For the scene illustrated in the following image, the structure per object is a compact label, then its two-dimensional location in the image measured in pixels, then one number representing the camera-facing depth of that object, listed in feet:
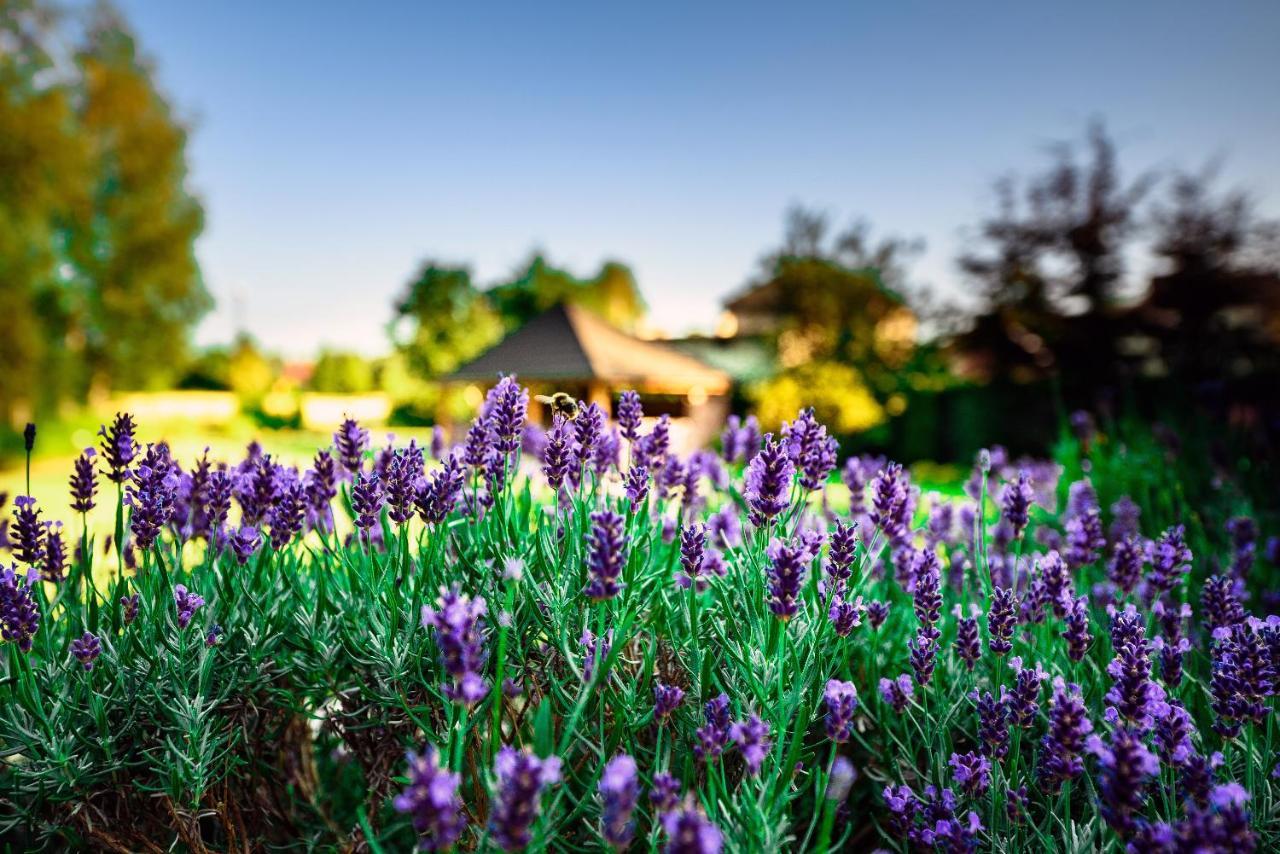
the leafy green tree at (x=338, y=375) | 161.07
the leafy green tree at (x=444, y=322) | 118.42
